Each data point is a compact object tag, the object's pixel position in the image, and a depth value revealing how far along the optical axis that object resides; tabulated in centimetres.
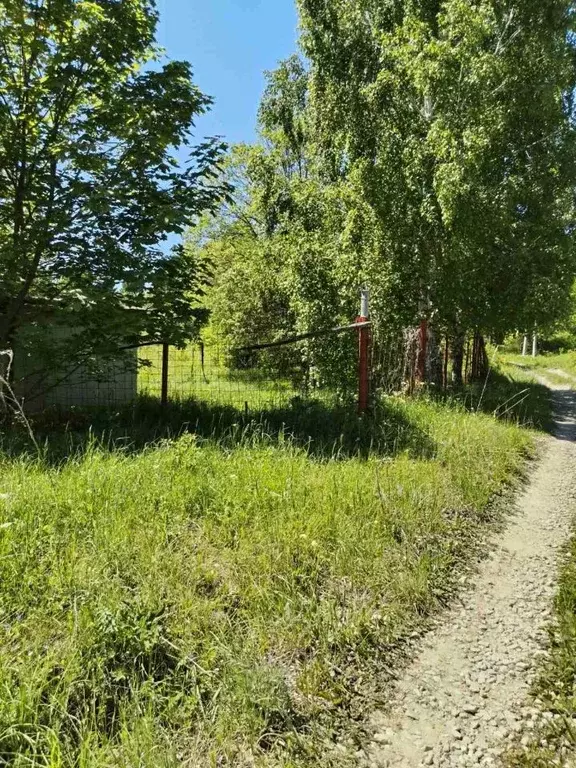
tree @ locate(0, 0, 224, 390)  563
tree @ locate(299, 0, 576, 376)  867
